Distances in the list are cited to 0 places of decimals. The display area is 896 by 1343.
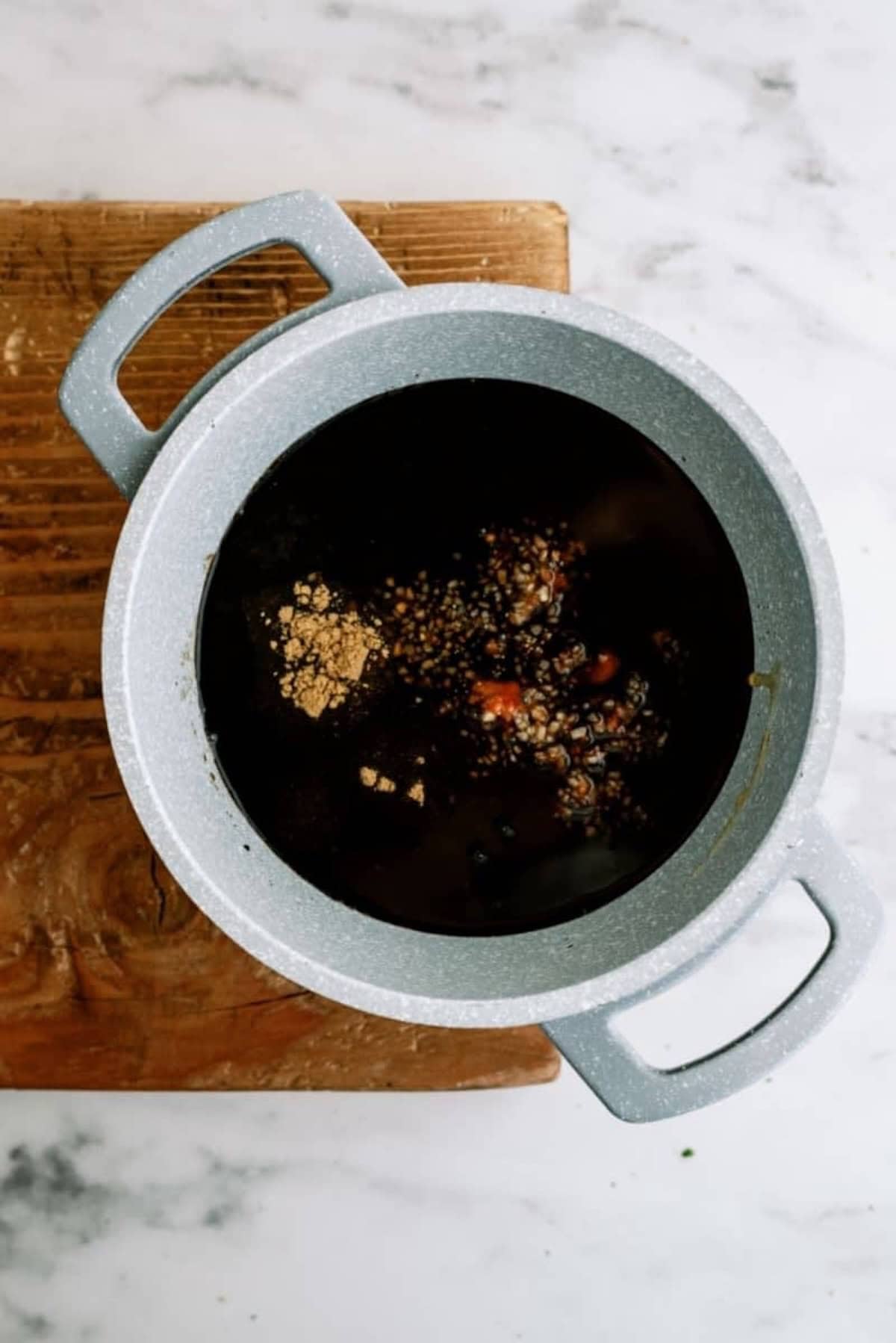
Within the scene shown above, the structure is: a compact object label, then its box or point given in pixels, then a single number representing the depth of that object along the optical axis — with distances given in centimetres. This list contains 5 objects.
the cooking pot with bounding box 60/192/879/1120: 55
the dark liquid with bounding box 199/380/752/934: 67
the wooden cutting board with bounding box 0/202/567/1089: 68
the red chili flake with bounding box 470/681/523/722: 66
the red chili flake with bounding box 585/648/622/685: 67
